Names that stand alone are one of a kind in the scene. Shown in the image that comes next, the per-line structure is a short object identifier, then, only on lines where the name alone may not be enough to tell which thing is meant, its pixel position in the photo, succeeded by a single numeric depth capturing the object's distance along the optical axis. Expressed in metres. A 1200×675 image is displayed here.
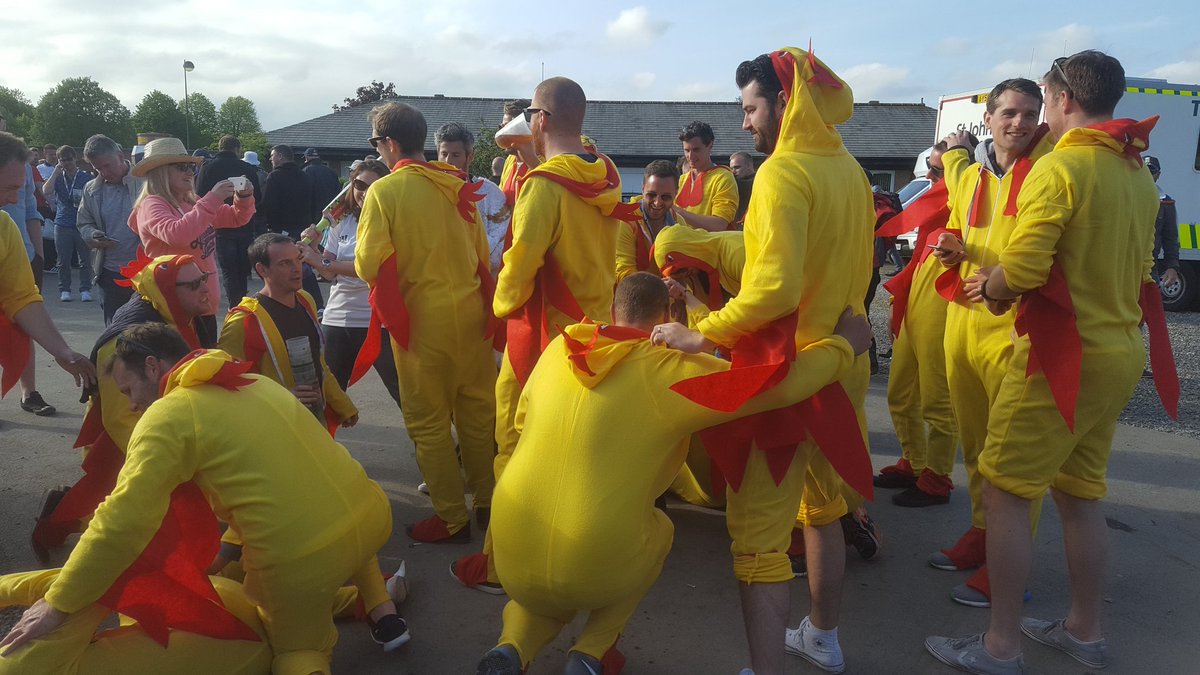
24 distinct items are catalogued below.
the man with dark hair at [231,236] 7.82
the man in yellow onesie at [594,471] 2.40
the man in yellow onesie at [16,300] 3.69
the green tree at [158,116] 60.53
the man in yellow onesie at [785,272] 2.33
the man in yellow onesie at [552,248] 3.33
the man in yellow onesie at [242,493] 2.19
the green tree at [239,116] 81.75
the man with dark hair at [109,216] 5.58
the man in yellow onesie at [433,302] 3.61
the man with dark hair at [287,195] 9.32
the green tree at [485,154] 20.19
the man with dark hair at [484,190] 5.10
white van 10.96
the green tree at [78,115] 60.94
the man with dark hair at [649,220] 4.43
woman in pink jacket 4.25
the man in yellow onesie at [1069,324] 2.62
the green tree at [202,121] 56.83
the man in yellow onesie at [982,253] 3.09
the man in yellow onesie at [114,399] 3.39
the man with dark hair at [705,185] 5.29
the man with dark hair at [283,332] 3.65
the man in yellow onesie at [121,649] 2.16
